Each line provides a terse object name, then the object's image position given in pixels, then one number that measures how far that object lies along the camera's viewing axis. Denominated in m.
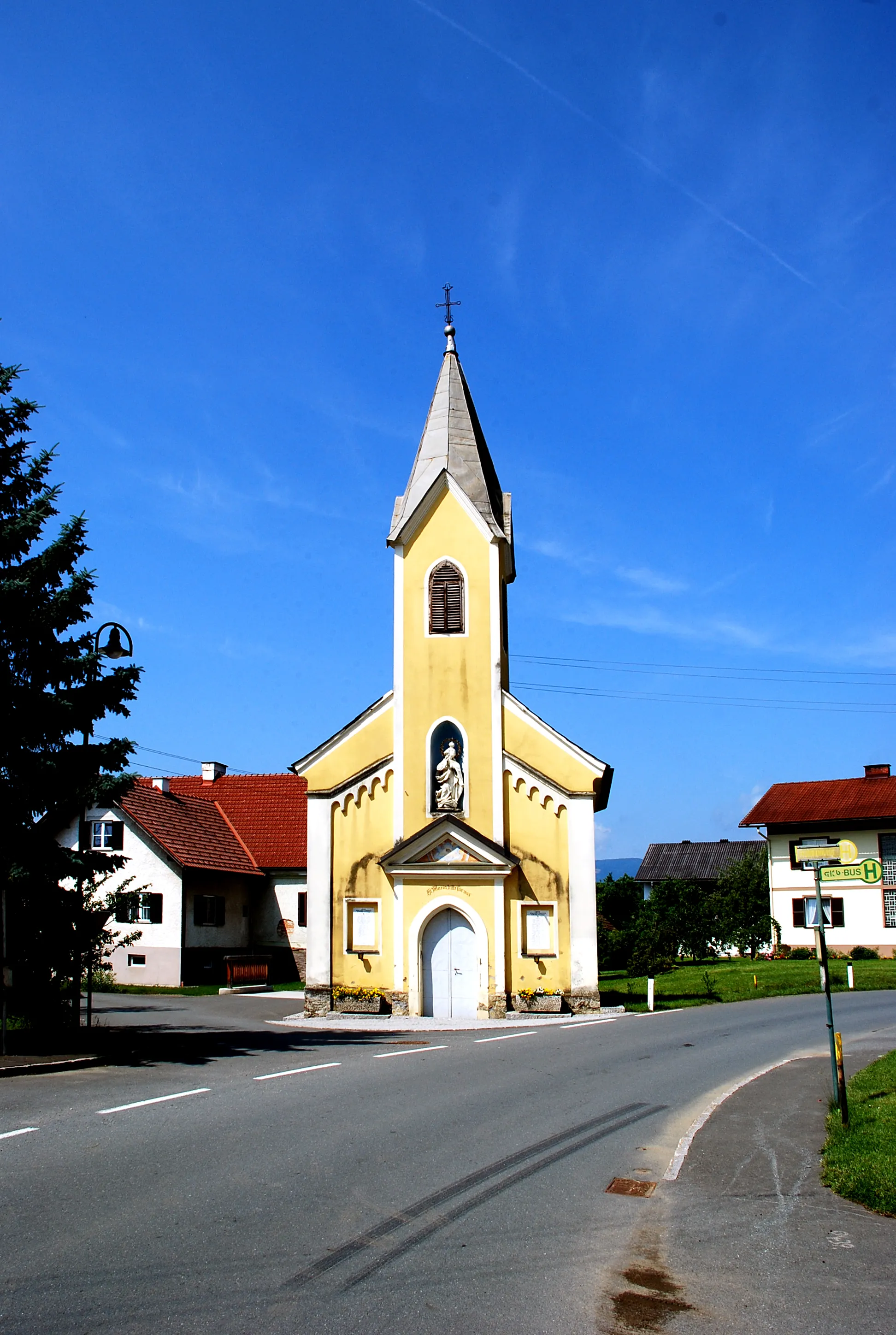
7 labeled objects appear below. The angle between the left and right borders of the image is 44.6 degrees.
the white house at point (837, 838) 53.16
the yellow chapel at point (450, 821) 24.89
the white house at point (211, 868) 37.00
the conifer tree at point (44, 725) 16.84
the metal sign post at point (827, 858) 11.09
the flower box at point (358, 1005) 25.11
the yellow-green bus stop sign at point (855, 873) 11.07
